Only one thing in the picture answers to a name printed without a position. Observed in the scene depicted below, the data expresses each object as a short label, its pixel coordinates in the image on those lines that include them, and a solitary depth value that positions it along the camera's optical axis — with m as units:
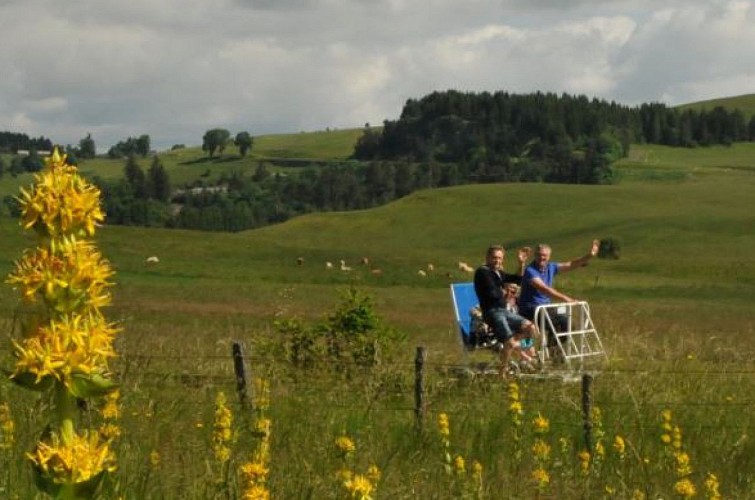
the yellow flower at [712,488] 9.75
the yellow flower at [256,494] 6.70
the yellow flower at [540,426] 11.66
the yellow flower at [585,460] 11.60
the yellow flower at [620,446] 12.42
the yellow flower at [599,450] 12.85
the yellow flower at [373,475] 7.19
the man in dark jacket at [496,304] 29.09
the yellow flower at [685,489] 9.58
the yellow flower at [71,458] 4.28
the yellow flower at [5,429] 10.84
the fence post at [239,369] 20.07
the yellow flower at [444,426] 12.46
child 28.73
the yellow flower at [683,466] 10.38
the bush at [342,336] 28.64
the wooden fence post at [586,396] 18.83
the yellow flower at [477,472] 10.16
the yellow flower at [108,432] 9.85
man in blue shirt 30.39
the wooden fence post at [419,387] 19.64
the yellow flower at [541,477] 10.31
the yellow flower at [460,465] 10.53
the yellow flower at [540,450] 11.23
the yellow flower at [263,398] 10.76
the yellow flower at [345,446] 8.75
